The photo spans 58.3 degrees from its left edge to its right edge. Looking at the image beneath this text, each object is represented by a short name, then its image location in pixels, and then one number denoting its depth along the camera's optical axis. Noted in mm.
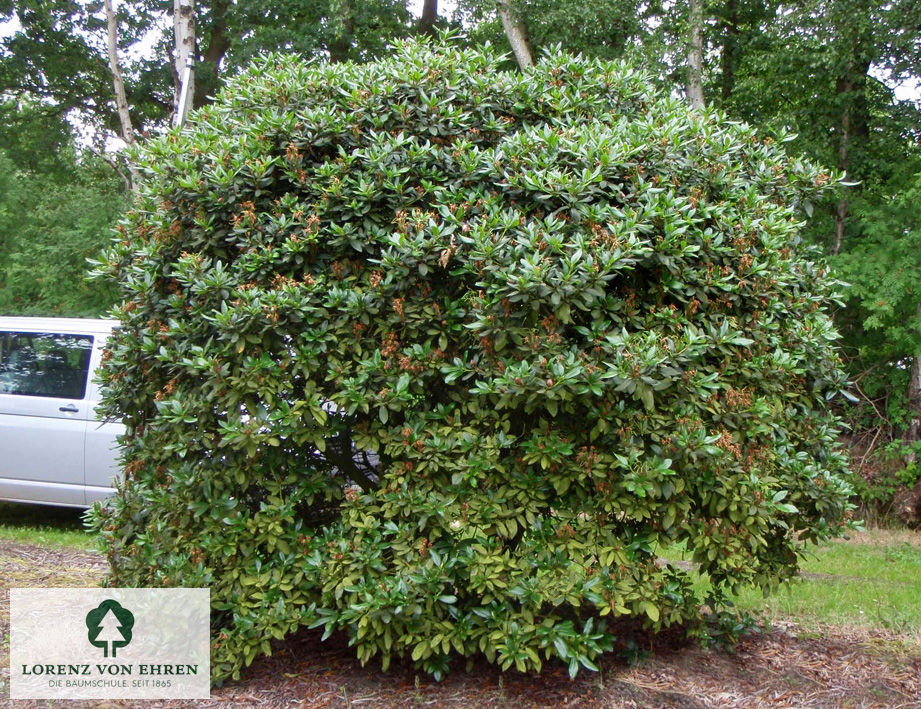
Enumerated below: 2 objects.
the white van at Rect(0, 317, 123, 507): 7613
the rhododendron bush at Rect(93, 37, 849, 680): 3449
